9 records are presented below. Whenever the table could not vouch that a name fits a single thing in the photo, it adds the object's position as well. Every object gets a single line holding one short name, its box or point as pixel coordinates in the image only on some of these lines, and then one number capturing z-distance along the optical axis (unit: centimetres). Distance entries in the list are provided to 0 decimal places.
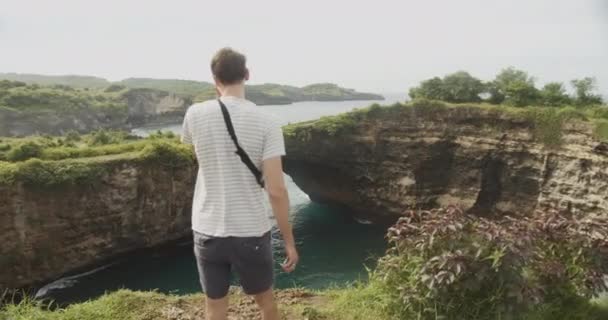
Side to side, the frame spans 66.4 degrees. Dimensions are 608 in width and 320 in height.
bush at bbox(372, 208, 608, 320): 469
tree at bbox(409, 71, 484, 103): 3192
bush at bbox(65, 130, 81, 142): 3489
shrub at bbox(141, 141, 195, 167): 2595
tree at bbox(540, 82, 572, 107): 2955
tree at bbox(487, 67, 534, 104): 3052
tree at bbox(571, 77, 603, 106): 2932
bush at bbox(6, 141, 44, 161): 2411
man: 346
